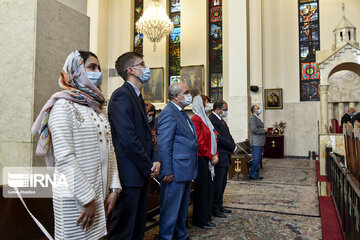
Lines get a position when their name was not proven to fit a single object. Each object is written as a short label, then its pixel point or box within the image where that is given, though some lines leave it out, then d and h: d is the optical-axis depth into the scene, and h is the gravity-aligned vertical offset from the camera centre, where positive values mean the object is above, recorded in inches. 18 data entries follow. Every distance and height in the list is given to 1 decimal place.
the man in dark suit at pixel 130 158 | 74.5 -7.7
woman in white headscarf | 126.0 -17.8
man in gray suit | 244.4 -3.8
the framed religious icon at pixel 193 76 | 492.4 +98.4
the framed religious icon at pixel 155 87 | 517.3 +82.0
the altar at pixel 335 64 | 271.7 +72.5
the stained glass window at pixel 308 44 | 454.9 +146.4
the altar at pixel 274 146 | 428.1 -23.9
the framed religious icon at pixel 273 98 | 462.0 +55.4
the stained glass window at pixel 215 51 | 498.3 +145.2
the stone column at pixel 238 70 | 355.6 +80.1
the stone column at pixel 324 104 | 289.0 +28.9
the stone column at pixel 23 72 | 78.3 +16.9
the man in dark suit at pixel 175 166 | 99.7 -13.2
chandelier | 432.5 +171.0
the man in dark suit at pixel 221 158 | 147.9 -14.9
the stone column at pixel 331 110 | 423.2 +32.6
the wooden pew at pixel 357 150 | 87.3 -6.0
